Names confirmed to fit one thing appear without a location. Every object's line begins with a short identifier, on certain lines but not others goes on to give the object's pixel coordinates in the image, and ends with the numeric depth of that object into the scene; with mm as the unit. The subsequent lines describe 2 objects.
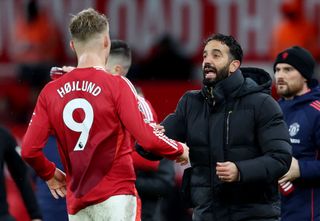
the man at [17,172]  20578
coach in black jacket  17031
